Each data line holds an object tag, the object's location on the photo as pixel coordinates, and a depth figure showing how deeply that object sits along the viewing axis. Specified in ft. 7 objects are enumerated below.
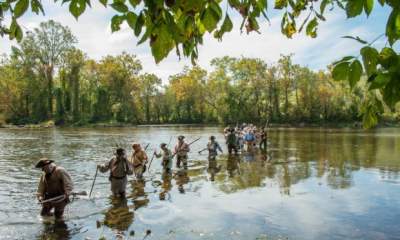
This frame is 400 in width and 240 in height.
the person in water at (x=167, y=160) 62.03
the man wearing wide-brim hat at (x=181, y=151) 69.15
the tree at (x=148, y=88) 348.79
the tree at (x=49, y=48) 272.31
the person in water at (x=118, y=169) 42.11
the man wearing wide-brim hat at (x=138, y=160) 52.21
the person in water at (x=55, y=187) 32.65
